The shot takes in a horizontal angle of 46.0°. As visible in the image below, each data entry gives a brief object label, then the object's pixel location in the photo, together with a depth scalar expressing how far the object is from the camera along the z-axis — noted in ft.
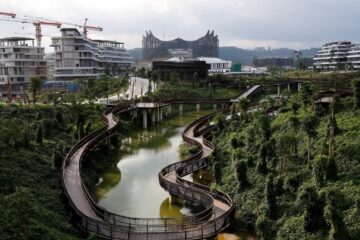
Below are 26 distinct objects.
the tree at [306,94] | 151.23
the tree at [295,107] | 152.00
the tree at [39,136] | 143.95
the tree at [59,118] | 188.14
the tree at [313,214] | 79.97
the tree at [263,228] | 84.17
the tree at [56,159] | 123.64
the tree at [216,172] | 122.35
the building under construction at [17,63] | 366.10
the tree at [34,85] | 222.28
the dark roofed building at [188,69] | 373.20
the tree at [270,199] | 91.24
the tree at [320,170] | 92.92
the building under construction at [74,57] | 414.62
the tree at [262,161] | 110.73
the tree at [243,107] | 174.19
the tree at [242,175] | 108.17
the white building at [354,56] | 458.91
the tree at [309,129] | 107.67
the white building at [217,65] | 632.38
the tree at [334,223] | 73.82
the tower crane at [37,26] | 521.33
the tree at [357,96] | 127.54
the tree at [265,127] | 126.21
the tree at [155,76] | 315.92
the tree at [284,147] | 103.65
